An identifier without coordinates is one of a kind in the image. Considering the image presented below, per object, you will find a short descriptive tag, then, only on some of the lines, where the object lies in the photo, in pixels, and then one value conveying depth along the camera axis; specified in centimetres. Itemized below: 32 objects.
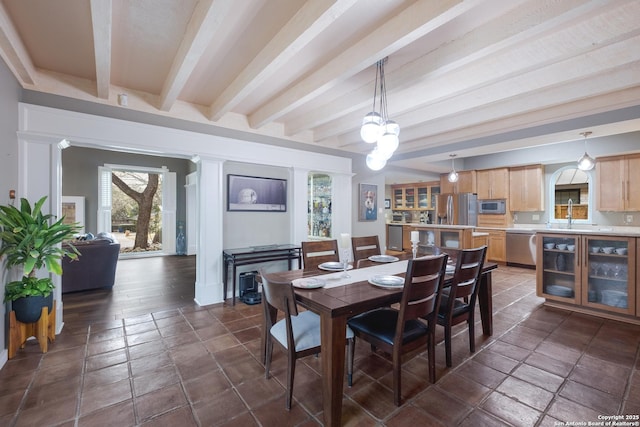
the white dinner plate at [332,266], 256
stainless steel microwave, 638
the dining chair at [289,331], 166
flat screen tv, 399
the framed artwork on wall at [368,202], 544
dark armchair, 409
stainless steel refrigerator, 659
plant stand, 234
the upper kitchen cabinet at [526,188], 593
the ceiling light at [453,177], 568
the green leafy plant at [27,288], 232
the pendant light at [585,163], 397
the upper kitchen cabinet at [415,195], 804
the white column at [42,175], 264
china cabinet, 316
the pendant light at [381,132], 236
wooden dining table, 159
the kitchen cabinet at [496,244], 613
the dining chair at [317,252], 282
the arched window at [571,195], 554
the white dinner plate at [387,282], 198
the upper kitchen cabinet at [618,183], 482
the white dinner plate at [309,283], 197
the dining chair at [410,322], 177
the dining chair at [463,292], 216
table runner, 216
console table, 366
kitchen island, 558
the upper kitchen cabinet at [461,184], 681
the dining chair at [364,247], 329
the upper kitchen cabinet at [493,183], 632
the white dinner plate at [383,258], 299
